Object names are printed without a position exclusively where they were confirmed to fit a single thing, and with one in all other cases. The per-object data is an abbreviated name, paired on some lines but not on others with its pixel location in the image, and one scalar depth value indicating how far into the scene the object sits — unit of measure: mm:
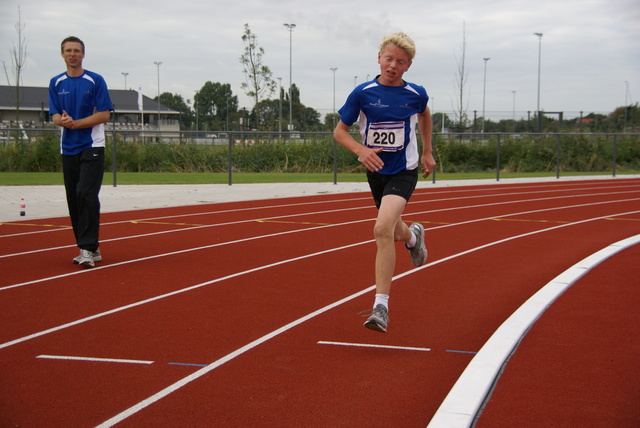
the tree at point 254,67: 37562
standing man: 7055
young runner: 4840
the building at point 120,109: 68938
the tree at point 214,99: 107700
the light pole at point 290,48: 49788
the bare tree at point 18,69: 31906
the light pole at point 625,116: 43444
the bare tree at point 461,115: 38475
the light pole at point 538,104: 42097
